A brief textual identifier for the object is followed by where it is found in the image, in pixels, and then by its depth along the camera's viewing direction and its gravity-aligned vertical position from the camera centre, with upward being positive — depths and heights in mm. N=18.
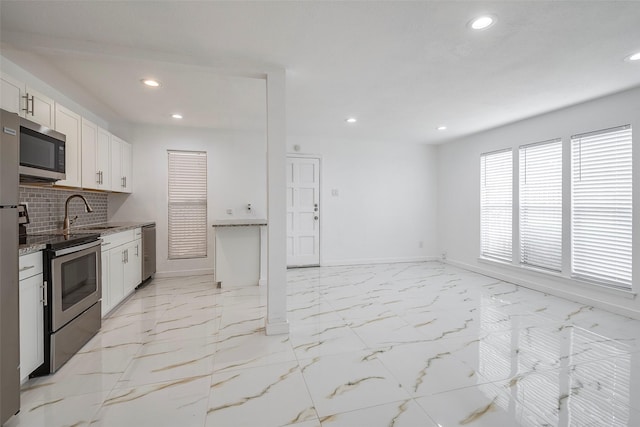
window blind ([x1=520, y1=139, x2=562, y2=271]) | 3932 +91
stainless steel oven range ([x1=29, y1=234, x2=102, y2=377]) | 2043 -671
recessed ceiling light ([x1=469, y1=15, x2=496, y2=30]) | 1990 +1317
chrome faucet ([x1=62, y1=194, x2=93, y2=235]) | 3086 -125
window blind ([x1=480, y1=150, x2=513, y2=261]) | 4672 +115
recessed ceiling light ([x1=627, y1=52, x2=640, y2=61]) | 2435 +1309
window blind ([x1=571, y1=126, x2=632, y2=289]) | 3229 +61
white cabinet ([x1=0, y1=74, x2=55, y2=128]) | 2125 +873
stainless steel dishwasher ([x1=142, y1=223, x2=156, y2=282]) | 4172 -596
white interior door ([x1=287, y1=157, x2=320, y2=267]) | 5484 -4
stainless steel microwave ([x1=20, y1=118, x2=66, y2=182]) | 2158 +463
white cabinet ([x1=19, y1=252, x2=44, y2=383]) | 1832 -675
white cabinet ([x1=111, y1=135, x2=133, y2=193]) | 3975 +658
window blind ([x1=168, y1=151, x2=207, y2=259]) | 4910 +112
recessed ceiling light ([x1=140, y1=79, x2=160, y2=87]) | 2984 +1333
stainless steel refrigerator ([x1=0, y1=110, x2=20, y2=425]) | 1519 -318
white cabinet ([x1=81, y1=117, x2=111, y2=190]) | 3250 +641
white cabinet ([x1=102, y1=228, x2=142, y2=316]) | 2994 -644
